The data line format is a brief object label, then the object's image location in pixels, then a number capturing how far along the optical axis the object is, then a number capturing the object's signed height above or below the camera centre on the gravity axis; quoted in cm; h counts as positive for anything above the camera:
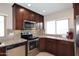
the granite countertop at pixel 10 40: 98 -23
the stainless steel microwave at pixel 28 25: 127 +9
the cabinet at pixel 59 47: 115 -47
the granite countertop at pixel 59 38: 113 -24
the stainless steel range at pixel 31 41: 127 -35
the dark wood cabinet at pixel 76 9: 103 +40
